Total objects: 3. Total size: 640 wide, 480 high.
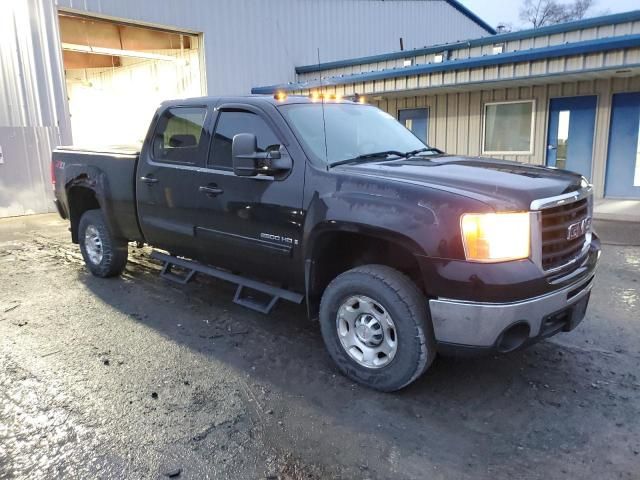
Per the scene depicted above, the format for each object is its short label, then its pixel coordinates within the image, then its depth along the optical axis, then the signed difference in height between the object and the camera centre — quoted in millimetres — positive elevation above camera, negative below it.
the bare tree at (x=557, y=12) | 39531 +9390
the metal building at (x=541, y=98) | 10055 +861
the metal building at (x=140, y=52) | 11594 +2777
